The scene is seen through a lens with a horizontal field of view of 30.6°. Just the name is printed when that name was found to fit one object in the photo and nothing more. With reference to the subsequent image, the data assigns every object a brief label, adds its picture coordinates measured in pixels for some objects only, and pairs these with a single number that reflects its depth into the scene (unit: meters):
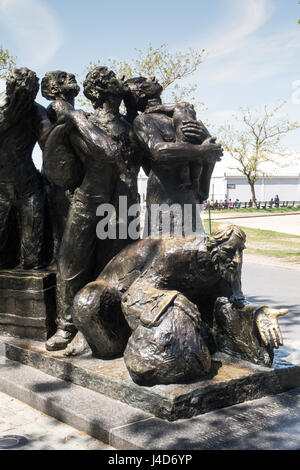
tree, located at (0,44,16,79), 18.21
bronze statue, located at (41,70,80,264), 4.93
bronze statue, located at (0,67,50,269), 4.80
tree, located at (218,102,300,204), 37.22
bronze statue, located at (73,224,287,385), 3.41
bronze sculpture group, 3.53
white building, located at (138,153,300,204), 43.09
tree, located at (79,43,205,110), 18.25
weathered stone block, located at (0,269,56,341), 4.71
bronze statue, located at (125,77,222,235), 4.04
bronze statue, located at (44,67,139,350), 4.23
